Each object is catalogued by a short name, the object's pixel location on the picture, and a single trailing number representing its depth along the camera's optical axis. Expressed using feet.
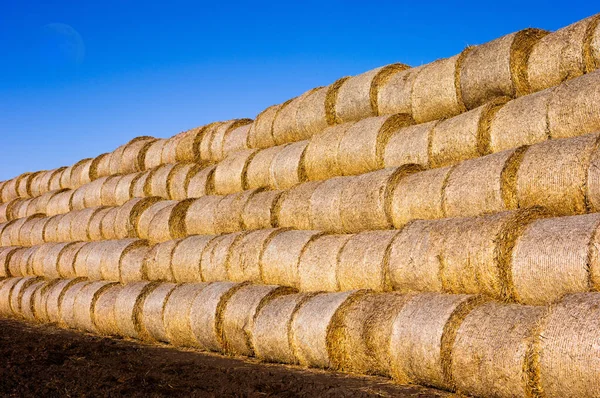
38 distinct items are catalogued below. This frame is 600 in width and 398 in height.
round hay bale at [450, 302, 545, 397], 18.22
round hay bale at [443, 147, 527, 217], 23.07
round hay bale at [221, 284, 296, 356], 29.76
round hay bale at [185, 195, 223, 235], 38.47
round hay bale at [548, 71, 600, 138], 21.72
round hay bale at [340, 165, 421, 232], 27.89
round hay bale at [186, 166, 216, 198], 41.45
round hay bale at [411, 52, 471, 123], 28.63
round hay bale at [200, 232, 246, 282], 34.86
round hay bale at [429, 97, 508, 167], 26.04
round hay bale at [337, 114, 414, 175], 30.63
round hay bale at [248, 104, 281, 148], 39.11
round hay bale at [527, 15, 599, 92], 23.72
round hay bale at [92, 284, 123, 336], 40.06
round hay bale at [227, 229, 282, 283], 32.81
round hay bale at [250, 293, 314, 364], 27.63
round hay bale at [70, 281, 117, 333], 42.19
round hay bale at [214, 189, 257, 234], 36.60
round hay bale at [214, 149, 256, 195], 38.81
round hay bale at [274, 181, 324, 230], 32.58
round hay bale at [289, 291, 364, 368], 25.59
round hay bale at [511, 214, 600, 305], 18.52
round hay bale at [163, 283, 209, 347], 33.94
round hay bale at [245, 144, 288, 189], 37.09
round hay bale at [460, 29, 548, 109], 26.17
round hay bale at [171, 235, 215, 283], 36.68
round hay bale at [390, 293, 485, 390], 20.84
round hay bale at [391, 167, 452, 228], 25.64
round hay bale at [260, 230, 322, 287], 30.73
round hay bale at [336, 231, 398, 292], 26.13
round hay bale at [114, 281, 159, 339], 37.99
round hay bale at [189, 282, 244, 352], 31.63
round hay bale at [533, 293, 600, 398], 16.40
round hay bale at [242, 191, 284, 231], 34.65
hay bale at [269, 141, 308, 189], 34.78
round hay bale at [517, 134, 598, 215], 20.58
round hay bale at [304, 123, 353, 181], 32.83
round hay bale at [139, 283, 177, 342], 36.04
